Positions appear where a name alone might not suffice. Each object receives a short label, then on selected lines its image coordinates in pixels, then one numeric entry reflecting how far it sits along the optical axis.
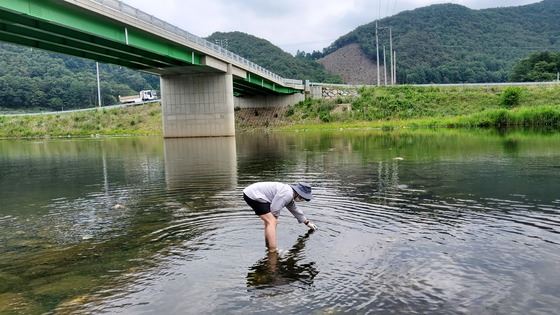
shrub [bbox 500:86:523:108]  65.44
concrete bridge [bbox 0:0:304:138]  30.73
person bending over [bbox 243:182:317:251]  9.32
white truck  108.91
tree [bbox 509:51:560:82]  98.06
